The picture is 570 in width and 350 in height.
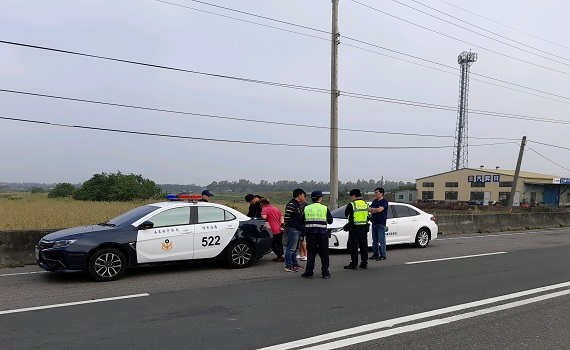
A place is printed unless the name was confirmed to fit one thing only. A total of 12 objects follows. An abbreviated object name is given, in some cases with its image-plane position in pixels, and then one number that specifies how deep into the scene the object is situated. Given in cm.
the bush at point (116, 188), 4688
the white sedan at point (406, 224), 1338
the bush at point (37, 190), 7499
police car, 830
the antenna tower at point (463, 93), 7238
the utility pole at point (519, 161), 3138
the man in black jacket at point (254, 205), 1137
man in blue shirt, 1147
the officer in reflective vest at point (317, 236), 892
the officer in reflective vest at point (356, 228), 984
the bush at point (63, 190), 5647
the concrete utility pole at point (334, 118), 1789
